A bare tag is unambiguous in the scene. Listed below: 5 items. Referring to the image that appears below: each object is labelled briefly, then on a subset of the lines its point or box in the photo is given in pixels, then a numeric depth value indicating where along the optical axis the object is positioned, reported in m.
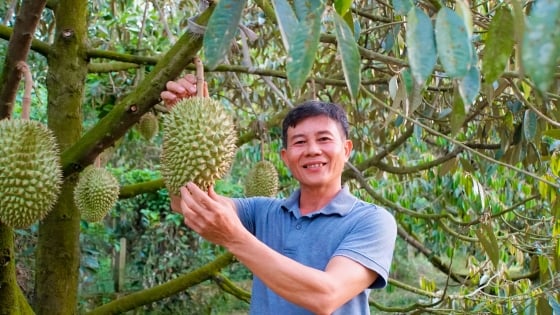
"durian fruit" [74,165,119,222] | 1.68
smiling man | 1.10
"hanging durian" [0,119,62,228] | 1.27
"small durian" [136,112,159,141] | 2.36
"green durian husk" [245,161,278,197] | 2.01
